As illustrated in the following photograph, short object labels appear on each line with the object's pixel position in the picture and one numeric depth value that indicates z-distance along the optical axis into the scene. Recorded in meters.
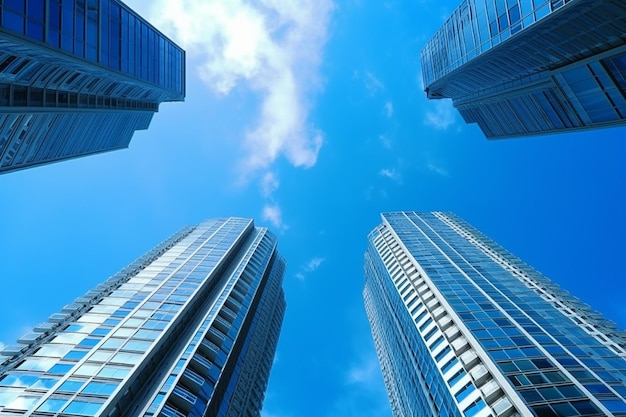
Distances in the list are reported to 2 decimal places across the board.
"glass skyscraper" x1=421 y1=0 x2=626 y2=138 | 33.50
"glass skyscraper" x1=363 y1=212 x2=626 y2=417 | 40.41
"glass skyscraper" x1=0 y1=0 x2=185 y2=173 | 32.50
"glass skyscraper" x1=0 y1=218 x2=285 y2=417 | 37.62
